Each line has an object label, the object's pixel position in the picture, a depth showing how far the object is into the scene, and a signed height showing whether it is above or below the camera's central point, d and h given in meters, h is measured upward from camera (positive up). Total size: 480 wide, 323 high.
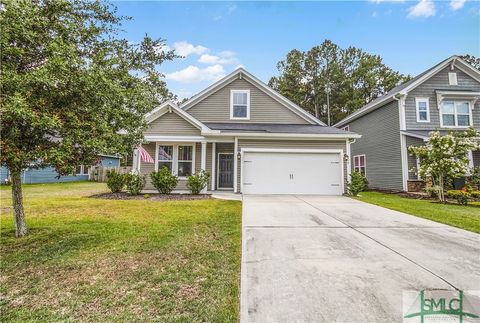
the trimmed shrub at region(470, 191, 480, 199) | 10.29 -0.63
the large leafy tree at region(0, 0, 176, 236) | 3.43 +1.31
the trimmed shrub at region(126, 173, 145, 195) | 10.90 -0.33
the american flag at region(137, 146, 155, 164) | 11.14 +0.92
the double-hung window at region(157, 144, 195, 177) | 12.19 +0.91
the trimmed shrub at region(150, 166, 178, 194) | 11.11 -0.22
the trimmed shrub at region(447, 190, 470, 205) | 9.48 -0.67
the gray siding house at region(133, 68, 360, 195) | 11.71 +1.17
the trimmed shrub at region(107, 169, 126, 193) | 11.61 -0.30
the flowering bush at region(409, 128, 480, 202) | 10.02 +0.97
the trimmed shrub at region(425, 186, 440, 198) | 10.52 -0.55
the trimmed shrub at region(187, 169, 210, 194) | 11.00 -0.25
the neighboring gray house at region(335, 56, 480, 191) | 13.48 +3.96
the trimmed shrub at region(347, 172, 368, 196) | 11.26 -0.27
